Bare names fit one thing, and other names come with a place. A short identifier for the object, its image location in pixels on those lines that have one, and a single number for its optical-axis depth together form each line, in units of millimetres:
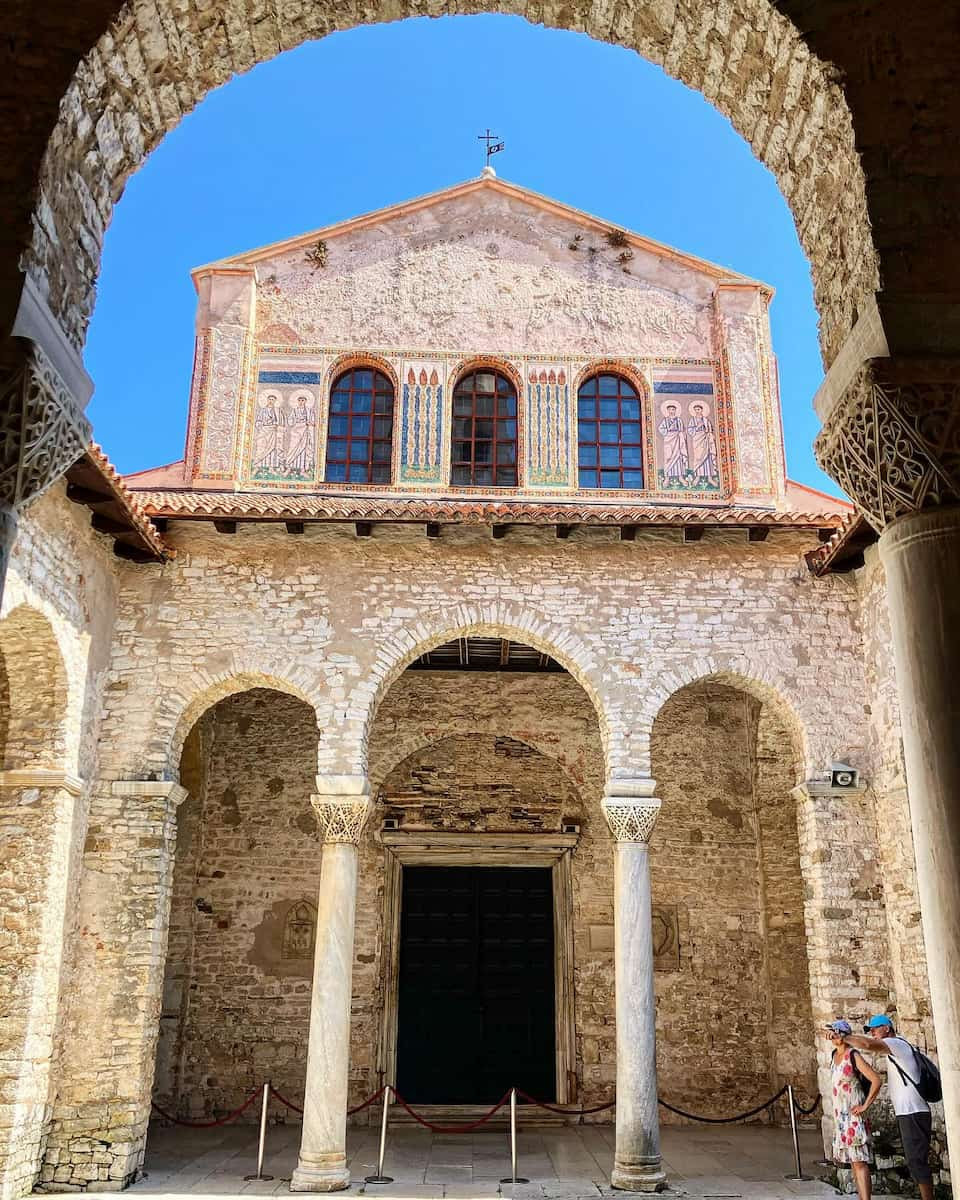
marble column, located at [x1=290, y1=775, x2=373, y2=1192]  9297
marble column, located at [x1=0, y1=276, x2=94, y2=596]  3959
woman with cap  8336
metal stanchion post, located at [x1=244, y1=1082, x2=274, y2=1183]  9391
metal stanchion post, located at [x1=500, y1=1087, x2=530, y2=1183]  9352
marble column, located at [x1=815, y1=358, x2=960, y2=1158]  3594
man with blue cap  7980
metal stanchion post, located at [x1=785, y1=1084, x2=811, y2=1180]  9562
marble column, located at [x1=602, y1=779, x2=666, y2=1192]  9344
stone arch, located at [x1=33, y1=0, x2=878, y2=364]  4379
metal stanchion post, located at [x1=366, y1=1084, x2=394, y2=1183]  9508
